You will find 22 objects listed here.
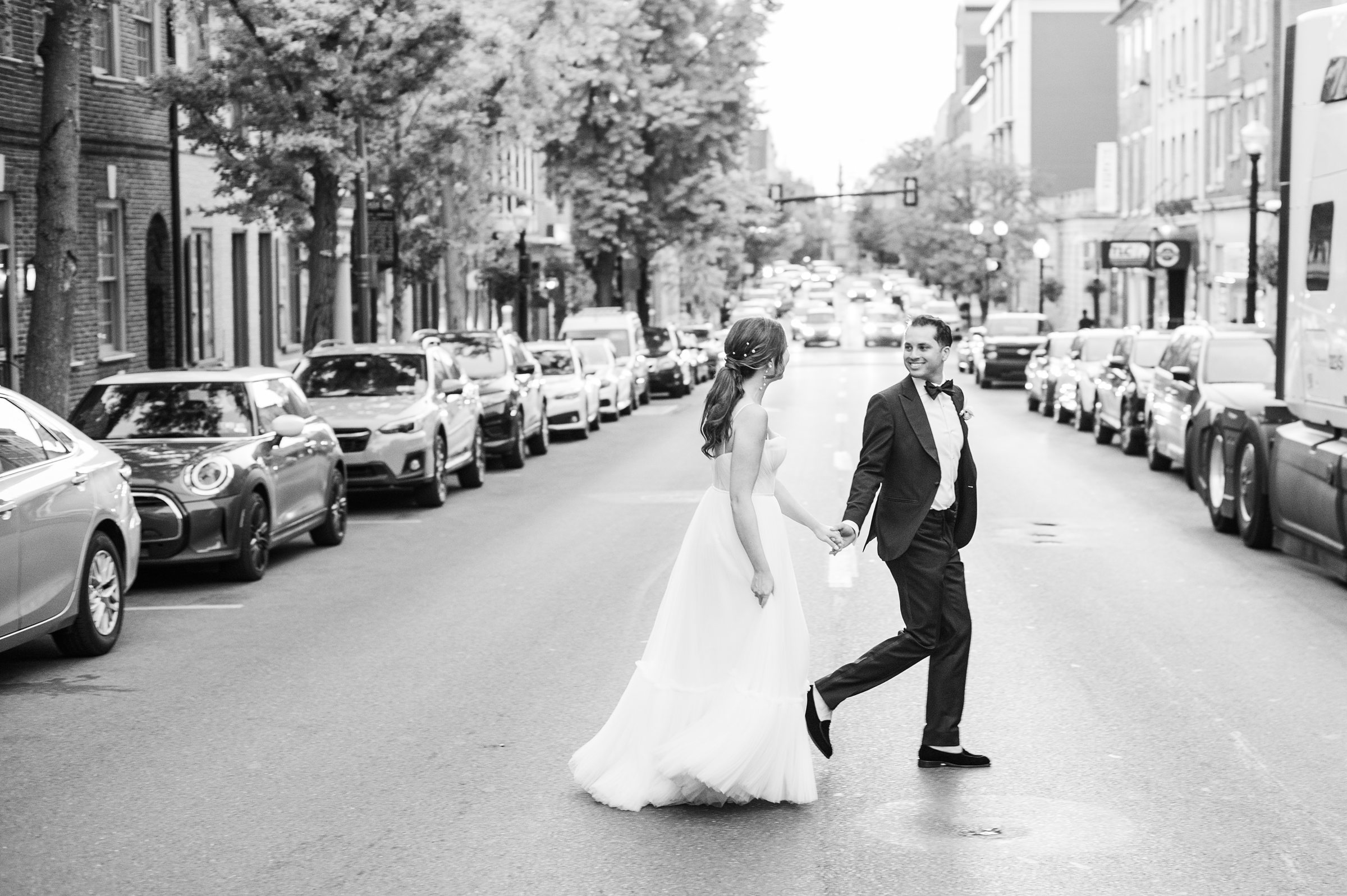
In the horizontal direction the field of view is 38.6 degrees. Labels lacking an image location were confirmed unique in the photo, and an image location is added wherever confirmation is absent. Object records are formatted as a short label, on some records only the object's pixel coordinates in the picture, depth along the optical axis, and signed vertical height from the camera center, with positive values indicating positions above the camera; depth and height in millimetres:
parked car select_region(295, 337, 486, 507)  17516 -1118
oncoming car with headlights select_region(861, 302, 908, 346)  75438 -1231
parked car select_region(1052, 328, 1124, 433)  28828 -1193
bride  6547 -1207
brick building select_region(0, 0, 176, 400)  24203 +1380
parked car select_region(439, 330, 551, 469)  22797 -1167
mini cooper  12539 -1140
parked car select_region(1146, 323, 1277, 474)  17625 -834
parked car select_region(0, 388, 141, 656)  8984 -1196
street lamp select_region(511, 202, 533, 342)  43406 +343
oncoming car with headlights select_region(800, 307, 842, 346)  77938 -1311
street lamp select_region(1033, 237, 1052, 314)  63153 +1547
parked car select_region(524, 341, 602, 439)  27984 -1381
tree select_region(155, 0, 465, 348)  22734 +2562
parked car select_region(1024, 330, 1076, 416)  32875 -1292
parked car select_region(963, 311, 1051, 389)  43531 -1109
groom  7059 -796
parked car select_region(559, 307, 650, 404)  37375 -729
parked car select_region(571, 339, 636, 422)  32562 -1374
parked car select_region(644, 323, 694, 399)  41969 -1468
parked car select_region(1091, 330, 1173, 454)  23969 -1204
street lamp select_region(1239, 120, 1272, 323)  29391 +1895
